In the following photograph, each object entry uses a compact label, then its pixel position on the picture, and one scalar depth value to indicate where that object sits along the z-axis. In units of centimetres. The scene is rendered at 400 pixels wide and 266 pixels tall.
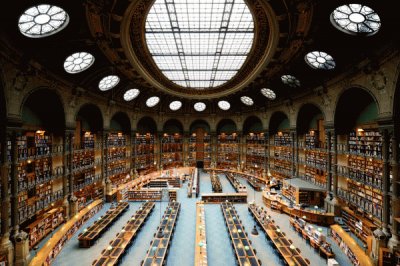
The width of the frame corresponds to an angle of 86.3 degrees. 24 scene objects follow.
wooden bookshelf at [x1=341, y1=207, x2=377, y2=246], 1231
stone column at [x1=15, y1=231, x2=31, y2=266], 1038
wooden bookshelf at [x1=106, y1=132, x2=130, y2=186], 2359
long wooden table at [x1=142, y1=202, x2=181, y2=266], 988
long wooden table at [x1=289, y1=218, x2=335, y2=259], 1076
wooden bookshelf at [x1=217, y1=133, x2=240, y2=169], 3328
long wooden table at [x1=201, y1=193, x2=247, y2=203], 1998
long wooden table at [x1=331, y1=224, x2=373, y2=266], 1009
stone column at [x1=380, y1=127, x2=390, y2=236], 1073
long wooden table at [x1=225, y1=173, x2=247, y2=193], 2183
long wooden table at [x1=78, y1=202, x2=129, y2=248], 1246
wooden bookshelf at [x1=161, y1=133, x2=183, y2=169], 3278
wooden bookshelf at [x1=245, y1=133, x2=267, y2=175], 2933
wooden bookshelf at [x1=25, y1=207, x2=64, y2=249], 1255
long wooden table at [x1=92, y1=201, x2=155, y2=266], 996
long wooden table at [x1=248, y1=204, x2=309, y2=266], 967
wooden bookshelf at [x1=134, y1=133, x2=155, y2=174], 2859
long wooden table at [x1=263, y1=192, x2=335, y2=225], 1501
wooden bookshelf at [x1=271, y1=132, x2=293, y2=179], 2443
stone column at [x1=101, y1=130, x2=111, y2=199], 2097
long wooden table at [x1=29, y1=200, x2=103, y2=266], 1036
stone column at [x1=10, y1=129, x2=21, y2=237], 1082
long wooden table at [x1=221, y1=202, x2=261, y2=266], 975
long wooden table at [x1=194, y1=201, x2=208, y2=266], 1012
